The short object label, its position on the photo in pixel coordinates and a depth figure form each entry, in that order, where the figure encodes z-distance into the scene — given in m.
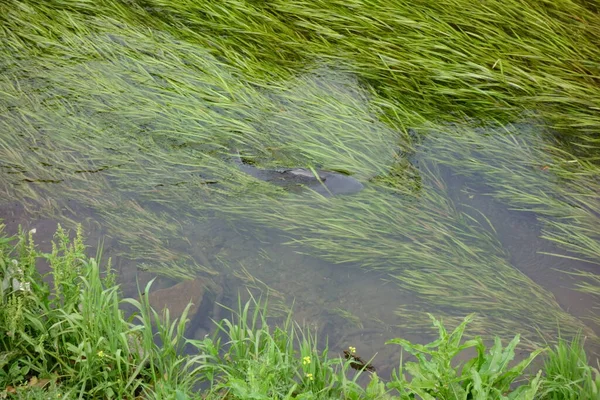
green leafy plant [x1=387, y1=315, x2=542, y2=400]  3.66
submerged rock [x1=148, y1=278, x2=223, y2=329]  5.05
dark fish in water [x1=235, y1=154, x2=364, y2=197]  5.76
